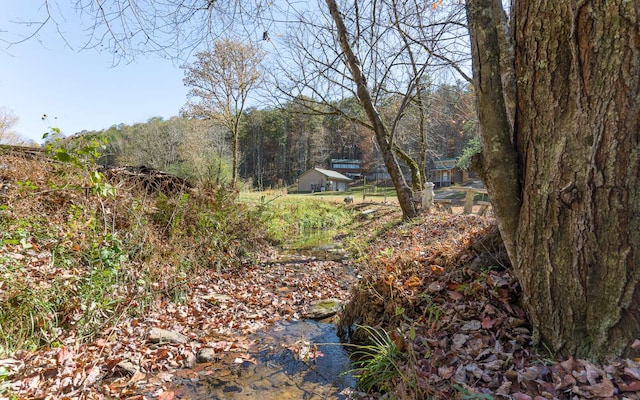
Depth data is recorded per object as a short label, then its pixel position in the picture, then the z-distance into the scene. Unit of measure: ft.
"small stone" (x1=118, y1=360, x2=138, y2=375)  9.29
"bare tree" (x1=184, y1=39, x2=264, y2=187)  54.80
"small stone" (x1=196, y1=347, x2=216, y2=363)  10.58
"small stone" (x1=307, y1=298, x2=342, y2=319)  14.23
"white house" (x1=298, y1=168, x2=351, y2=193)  127.03
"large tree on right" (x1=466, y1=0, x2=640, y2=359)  5.51
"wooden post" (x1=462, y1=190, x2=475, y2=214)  30.50
